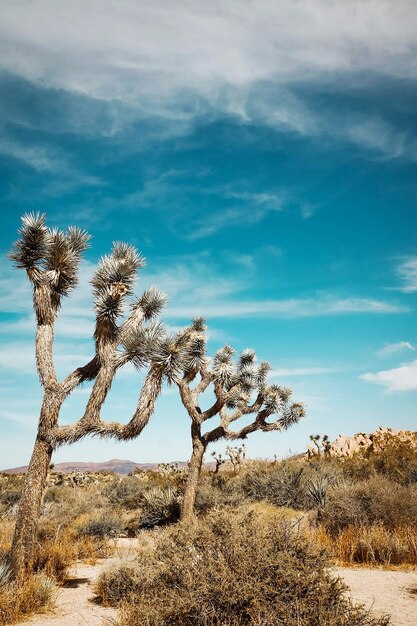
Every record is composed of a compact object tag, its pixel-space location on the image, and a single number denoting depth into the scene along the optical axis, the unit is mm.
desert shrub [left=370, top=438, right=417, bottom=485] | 14617
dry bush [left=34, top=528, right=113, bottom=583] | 8156
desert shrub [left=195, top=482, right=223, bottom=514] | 14906
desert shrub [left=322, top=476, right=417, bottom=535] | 9719
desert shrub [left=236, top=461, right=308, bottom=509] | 13844
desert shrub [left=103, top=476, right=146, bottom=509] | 17531
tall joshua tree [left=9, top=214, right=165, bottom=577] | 7996
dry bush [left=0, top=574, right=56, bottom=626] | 5852
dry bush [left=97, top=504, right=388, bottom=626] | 3812
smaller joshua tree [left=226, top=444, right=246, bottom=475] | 33094
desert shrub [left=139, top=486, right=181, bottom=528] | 13984
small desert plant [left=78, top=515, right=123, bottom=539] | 11898
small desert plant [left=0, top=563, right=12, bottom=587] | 6645
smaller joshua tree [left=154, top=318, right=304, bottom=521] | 11812
